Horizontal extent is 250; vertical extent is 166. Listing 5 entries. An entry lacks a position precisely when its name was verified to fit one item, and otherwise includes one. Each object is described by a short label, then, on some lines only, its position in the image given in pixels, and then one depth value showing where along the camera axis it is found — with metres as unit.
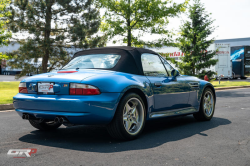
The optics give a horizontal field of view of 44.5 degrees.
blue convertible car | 4.20
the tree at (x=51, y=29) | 20.20
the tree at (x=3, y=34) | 12.41
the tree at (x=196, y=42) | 24.70
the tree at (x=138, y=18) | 19.58
